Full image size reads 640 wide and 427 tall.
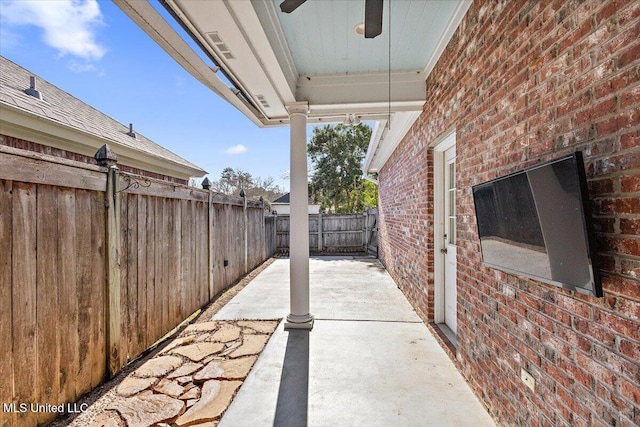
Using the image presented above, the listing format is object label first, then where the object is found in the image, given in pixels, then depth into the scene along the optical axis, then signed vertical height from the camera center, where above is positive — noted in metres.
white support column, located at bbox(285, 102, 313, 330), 3.84 -0.06
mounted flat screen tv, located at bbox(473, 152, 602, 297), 1.17 -0.06
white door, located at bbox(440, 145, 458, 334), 3.42 -0.33
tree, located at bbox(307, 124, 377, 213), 19.12 +3.49
